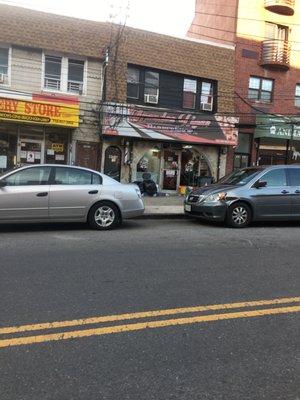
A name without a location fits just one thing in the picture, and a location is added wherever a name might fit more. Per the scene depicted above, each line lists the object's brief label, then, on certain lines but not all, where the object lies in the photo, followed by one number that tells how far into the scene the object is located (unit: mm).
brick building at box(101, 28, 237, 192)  19750
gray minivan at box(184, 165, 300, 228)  12038
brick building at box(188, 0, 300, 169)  22984
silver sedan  10219
